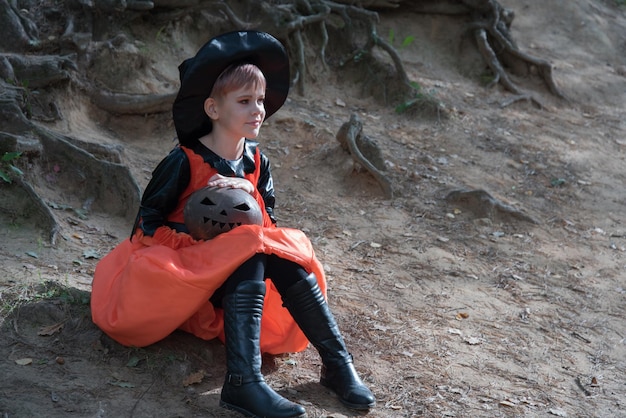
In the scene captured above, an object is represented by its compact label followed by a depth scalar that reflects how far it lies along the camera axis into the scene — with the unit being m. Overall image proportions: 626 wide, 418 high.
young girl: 3.42
